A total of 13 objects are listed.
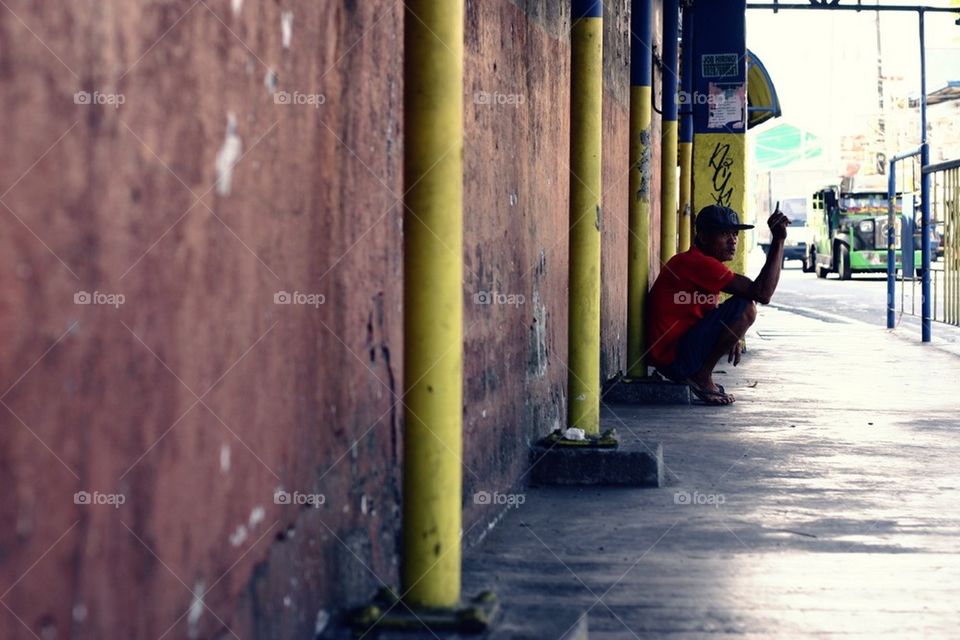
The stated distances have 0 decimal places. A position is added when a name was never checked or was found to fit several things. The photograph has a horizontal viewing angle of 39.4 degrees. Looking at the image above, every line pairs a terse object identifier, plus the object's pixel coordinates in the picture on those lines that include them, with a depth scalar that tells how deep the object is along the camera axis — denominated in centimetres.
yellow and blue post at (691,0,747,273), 1134
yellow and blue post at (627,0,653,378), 834
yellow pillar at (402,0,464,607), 305
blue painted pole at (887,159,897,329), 1452
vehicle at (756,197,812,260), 4053
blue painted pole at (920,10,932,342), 1294
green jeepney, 2975
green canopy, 6412
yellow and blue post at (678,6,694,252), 1182
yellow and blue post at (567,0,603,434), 550
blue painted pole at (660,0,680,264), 1011
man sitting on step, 820
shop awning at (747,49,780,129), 1413
